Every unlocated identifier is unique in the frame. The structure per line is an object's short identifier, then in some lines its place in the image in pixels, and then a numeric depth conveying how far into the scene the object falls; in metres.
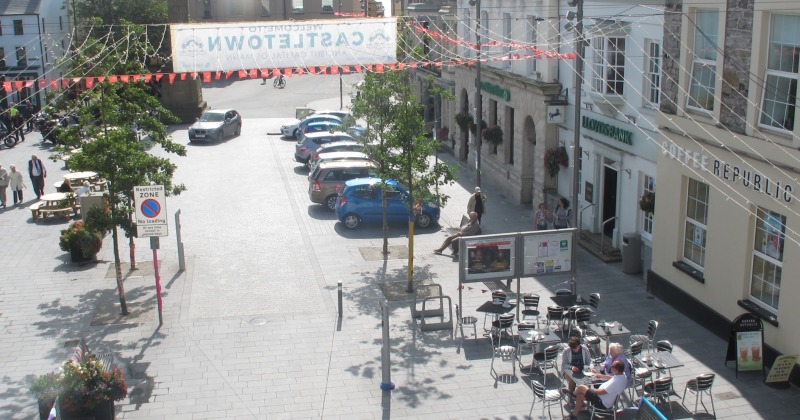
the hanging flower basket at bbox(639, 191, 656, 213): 19.64
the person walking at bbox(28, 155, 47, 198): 28.39
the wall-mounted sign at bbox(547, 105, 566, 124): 24.77
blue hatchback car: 25.14
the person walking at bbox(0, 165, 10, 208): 27.48
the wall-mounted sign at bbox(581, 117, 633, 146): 21.05
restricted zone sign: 17.23
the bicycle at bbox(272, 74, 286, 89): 63.61
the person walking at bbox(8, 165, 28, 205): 27.83
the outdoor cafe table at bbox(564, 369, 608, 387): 13.34
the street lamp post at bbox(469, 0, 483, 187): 25.27
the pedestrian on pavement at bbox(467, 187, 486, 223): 23.75
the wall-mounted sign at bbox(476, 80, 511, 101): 29.06
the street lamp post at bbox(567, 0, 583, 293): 17.64
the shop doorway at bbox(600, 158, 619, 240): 22.73
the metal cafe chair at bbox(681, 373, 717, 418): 12.93
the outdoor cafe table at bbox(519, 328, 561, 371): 15.08
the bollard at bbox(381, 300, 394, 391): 14.06
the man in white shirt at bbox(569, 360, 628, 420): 12.79
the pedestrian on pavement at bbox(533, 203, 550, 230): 22.89
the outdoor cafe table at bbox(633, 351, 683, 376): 13.80
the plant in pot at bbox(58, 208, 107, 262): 21.52
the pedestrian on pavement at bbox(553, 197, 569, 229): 22.92
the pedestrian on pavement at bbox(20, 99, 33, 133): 46.09
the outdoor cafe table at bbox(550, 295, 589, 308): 16.97
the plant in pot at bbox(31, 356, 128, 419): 12.39
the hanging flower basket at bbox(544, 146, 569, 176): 25.28
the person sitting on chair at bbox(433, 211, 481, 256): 21.89
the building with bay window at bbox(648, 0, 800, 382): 14.48
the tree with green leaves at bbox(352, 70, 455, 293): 19.52
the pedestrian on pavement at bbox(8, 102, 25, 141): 39.04
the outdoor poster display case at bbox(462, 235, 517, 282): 17.11
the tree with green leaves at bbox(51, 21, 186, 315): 17.34
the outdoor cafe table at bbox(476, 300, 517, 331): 16.42
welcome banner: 19.64
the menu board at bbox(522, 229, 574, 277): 17.38
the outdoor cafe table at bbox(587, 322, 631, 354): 15.41
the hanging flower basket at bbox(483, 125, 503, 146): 30.39
